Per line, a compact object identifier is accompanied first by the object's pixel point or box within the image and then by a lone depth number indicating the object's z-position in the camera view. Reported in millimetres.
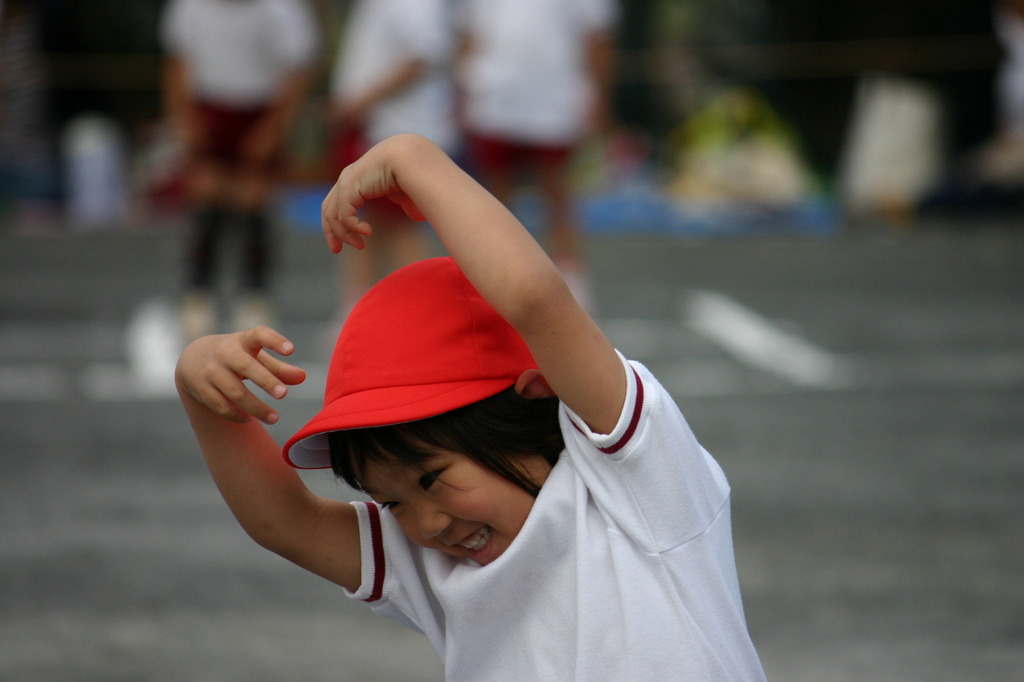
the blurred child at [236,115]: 12930
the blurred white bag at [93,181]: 22312
